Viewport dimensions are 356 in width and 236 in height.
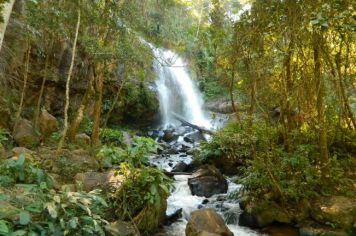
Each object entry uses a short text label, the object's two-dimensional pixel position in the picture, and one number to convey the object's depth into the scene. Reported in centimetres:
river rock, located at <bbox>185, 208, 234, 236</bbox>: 538
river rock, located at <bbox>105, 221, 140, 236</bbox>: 482
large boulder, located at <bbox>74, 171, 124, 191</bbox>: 550
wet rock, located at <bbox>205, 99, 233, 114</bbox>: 1705
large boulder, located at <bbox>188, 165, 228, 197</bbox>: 779
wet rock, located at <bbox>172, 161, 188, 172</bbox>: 952
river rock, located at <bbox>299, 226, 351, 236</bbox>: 545
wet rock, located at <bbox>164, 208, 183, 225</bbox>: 627
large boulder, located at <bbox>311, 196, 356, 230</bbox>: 551
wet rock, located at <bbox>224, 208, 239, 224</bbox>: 665
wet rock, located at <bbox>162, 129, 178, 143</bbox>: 1411
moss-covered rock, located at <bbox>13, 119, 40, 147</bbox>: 789
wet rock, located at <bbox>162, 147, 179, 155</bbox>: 1192
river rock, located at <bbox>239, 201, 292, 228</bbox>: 619
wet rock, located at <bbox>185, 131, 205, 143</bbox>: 1419
